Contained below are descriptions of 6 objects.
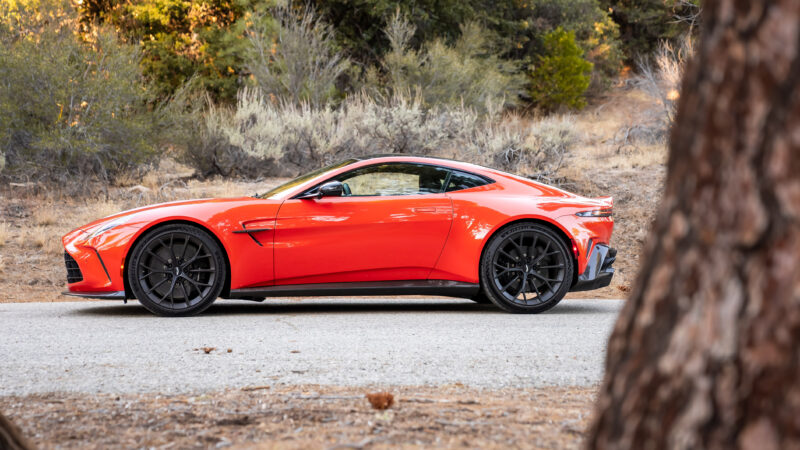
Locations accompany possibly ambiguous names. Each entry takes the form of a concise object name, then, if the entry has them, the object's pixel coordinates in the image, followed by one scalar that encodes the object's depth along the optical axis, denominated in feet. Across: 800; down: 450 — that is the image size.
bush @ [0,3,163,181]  52.65
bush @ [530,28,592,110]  129.90
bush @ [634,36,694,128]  70.74
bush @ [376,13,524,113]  93.56
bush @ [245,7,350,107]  82.84
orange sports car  24.71
